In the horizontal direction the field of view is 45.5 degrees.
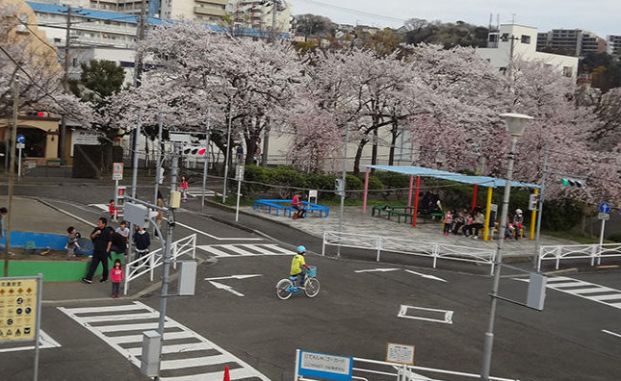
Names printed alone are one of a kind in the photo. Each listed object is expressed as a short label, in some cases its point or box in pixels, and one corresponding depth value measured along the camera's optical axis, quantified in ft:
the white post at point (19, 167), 150.84
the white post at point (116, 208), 101.88
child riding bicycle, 73.56
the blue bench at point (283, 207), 128.47
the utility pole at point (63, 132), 166.13
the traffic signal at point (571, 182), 106.11
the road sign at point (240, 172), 116.26
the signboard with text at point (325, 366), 42.60
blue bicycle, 73.31
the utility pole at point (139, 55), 154.92
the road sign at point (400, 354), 43.96
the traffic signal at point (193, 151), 89.30
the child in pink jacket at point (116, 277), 67.26
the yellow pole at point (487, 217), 117.19
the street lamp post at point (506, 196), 44.11
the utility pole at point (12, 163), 61.57
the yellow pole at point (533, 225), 125.84
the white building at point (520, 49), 288.71
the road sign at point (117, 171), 101.45
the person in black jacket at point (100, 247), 72.02
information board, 41.27
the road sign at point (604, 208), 113.80
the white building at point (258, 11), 375.04
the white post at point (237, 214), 119.55
